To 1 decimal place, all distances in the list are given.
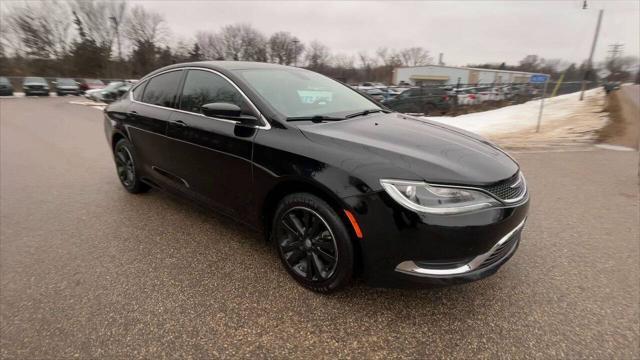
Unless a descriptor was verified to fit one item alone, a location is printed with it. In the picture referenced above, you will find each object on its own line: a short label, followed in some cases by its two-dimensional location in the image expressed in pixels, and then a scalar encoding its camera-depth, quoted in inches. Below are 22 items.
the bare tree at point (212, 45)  2630.4
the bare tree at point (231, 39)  2768.2
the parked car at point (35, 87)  1017.8
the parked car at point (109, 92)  810.0
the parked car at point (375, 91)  895.3
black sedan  76.2
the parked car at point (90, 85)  1117.1
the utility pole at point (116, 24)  1984.1
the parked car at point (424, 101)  617.0
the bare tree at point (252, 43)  2699.3
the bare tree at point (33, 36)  1674.2
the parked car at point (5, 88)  1013.5
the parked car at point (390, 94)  678.3
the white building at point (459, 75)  2018.9
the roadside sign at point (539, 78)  516.7
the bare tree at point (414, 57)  3868.1
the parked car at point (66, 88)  1082.1
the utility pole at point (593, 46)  942.4
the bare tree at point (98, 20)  1982.0
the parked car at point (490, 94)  722.2
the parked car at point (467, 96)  669.9
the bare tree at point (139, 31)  2084.2
